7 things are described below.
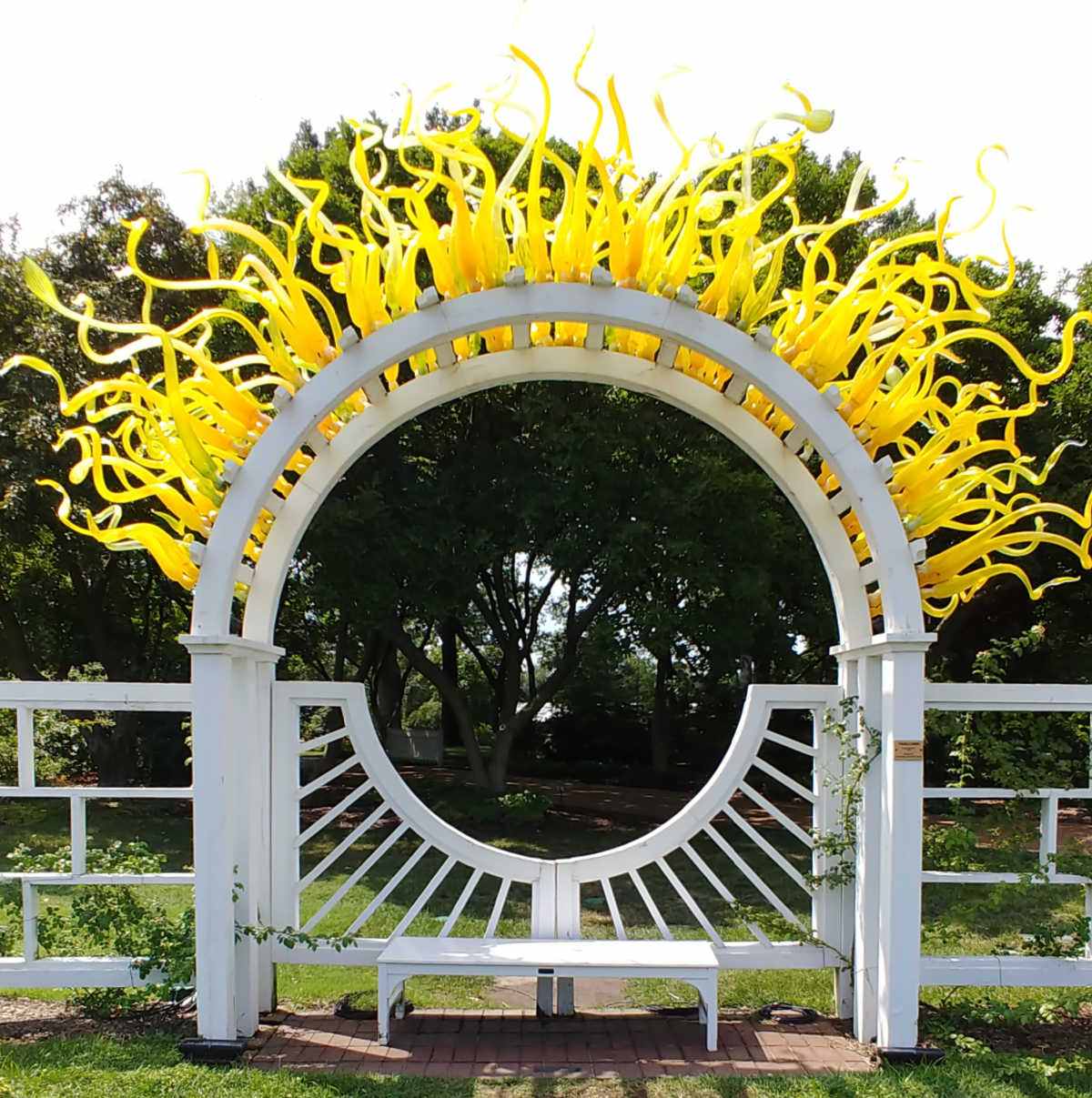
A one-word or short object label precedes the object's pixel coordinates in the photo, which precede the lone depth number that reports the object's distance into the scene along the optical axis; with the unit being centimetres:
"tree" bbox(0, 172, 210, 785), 938
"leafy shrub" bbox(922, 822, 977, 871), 395
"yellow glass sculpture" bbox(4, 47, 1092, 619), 366
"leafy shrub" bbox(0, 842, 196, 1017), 389
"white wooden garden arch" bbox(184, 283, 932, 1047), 367
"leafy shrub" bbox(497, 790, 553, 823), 786
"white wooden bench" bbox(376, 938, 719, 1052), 371
